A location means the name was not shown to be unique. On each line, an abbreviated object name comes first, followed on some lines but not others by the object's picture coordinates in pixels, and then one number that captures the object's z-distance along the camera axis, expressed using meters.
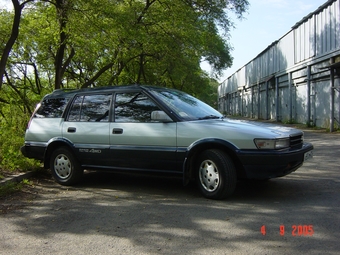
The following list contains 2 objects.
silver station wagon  4.99
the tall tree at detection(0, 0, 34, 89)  8.52
